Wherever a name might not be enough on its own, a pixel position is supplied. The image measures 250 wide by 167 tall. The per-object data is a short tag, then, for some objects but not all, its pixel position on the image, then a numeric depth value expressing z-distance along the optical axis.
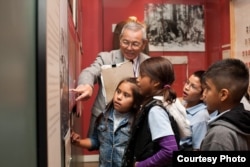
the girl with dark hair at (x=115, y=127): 1.88
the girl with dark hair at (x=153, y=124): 1.58
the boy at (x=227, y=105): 1.30
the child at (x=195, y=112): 2.04
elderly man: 2.38
